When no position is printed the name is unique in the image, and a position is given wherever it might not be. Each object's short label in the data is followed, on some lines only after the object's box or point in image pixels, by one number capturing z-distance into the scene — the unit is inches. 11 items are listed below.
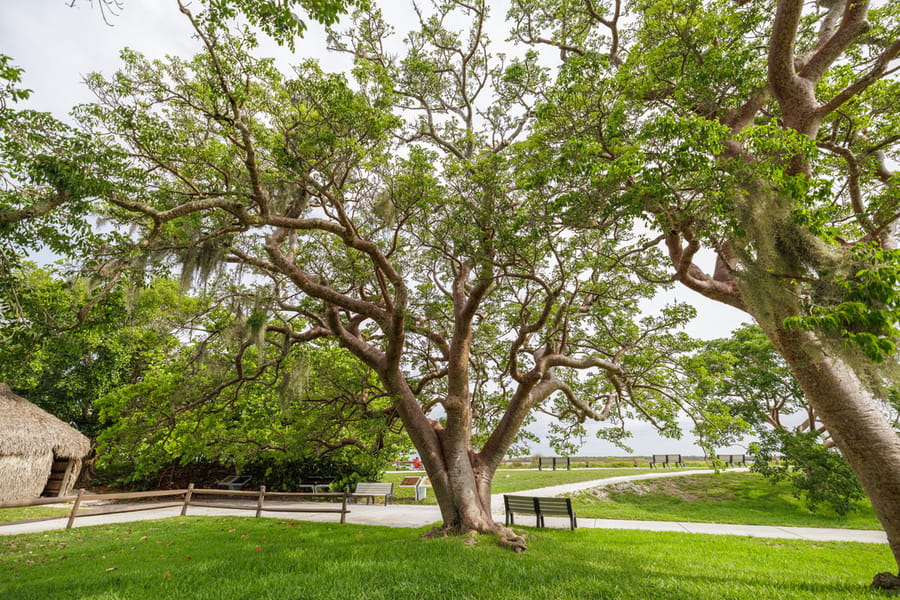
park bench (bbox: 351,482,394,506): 574.6
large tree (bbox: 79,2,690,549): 227.3
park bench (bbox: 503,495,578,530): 350.0
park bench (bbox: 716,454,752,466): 1072.0
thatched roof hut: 493.0
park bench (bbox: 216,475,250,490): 656.5
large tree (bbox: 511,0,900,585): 142.3
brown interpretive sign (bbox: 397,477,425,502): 627.2
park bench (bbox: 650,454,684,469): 1129.4
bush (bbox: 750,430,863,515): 473.4
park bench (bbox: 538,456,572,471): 1096.2
